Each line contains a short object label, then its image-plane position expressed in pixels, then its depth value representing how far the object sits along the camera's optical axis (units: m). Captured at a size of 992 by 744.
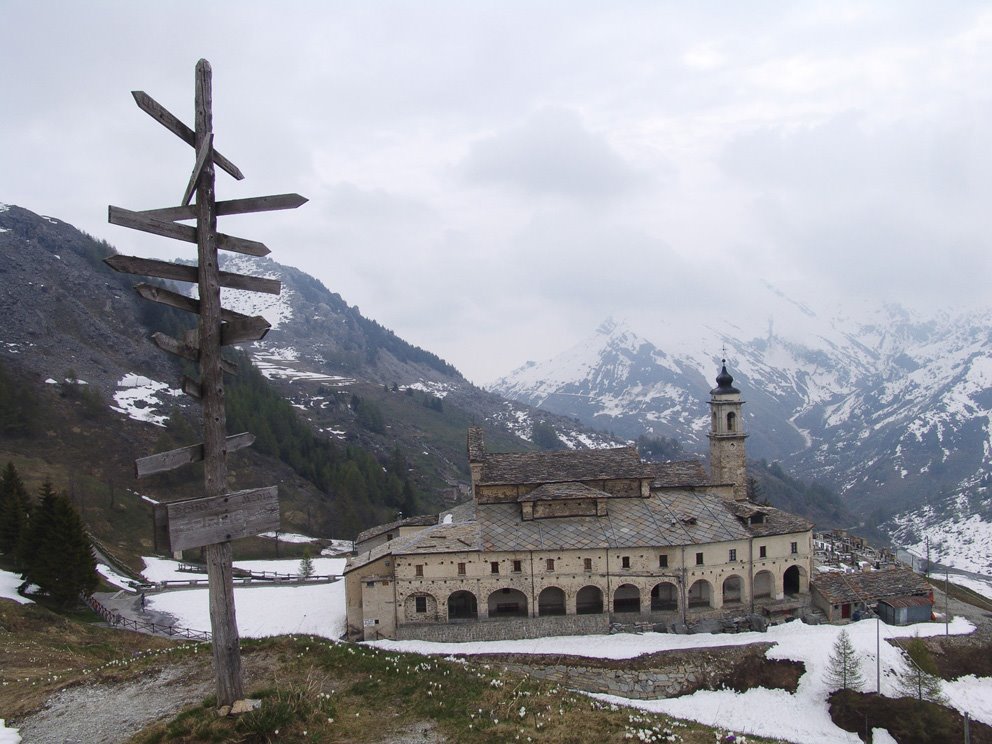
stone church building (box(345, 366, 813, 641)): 48.69
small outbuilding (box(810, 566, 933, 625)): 52.09
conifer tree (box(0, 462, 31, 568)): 54.75
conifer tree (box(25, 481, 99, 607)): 48.50
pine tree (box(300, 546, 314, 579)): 67.25
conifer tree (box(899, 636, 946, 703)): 39.47
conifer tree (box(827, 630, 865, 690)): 40.38
